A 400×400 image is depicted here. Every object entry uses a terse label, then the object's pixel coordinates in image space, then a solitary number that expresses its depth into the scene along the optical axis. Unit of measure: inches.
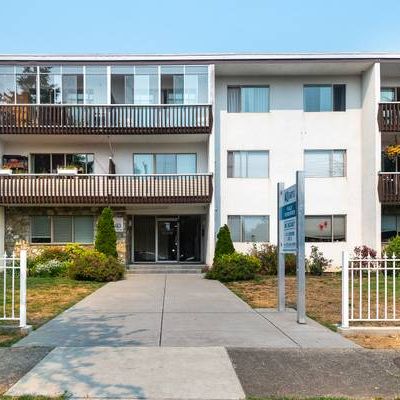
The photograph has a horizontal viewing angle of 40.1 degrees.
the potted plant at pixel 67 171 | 937.5
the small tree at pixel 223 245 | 877.2
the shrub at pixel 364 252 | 912.3
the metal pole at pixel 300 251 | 405.7
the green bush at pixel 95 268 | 782.5
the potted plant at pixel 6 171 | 929.5
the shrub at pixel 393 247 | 861.8
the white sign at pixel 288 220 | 426.3
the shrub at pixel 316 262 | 926.4
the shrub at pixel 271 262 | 907.4
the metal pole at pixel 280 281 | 469.4
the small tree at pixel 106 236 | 889.5
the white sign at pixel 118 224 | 986.1
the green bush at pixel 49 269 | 848.3
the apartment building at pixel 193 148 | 927.0
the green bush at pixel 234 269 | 794.8
